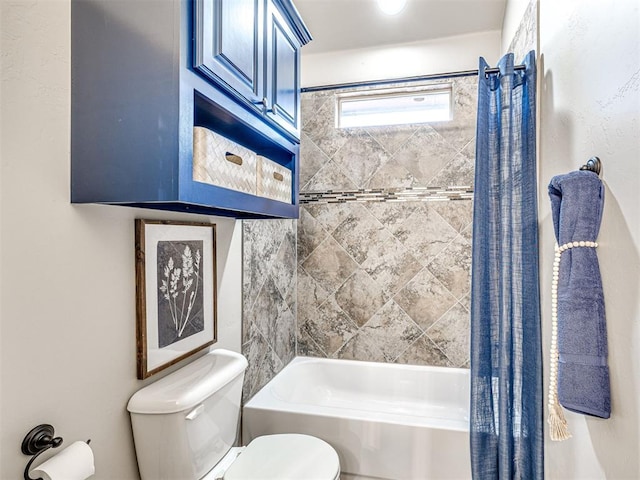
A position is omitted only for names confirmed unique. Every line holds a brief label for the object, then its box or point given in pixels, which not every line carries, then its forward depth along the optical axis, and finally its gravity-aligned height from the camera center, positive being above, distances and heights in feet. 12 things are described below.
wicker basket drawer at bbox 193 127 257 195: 3.60 +0.80
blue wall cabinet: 3.30 +1.33
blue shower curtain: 5.08 -0.55
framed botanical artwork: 4.37 -0.65
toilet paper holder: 3.12 -1.66
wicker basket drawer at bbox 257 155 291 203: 4.89 +0.81
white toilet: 4.20 -2.31
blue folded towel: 2.91 -0.54
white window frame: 8.91 +3.44
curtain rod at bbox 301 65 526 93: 8.70 +3.72
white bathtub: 6.04 -3.15
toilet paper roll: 3.10 -1.85
